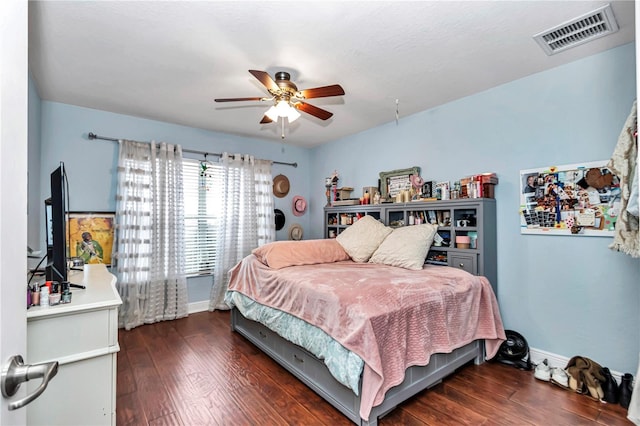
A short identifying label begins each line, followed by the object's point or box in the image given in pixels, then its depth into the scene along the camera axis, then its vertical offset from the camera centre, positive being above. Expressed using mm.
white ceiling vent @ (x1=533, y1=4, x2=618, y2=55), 1901 +1231
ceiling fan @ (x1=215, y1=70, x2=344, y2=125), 2246 +930
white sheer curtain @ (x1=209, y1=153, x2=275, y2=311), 4309 +20
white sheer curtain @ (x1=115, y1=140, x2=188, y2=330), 3592 -240
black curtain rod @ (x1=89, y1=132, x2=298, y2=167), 3518 +880
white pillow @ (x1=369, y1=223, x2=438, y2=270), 2932 -334
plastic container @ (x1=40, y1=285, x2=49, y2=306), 1335 -362
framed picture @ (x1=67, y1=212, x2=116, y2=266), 3410 -236
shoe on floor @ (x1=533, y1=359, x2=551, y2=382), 2357 -1241
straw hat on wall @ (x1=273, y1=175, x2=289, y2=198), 4988 +470
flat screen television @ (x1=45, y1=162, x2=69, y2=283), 1542 -51
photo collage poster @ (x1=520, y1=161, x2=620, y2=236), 2268 +109
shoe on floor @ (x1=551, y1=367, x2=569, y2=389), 2277 -1244
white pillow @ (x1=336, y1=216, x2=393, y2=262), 3361 -269
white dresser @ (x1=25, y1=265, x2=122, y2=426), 1270 -622
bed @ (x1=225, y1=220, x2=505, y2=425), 1771 -764
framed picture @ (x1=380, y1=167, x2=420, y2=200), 3645 +411
